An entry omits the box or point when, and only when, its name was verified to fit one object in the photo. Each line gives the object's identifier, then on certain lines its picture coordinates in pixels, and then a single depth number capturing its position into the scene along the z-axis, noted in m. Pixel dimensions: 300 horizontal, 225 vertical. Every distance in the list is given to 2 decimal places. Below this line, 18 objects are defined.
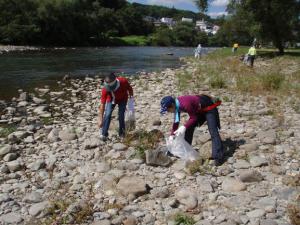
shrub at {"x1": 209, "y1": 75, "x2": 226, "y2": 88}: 18.56
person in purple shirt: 8.36
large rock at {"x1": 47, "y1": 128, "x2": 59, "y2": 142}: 10.81
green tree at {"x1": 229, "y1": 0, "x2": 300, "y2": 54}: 36.03
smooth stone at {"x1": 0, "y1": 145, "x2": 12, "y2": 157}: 9.60
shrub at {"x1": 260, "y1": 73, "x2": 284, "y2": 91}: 17.44
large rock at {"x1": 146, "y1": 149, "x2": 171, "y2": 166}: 8.62
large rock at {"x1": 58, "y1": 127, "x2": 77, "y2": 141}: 10.81
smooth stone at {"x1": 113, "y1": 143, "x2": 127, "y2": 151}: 9.81
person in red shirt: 10.30
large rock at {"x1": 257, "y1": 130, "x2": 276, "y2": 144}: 9.69
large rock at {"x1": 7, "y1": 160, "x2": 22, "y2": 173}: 8.67
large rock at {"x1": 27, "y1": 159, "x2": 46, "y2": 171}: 8.72
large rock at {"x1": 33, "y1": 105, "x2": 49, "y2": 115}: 14.85
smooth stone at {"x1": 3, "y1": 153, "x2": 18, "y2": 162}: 9.26
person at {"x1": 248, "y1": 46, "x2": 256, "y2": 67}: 27.94
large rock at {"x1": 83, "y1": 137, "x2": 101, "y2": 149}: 10.01
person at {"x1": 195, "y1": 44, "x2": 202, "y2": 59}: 45.99
